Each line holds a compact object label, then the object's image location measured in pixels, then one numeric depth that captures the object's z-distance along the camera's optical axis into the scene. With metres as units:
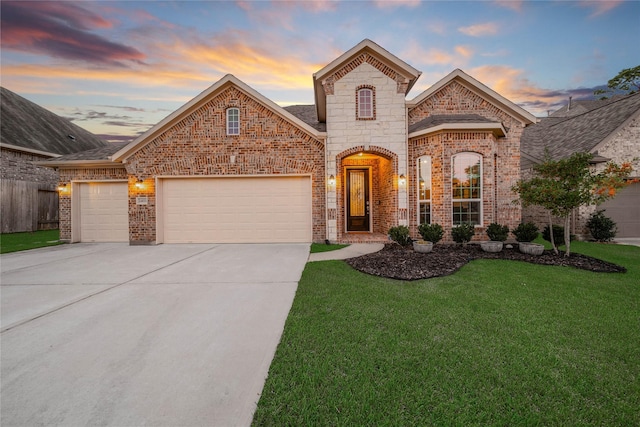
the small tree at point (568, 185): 6.50
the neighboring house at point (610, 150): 10.49
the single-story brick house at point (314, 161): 8.97
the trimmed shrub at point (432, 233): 8.12
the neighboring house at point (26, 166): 13.53
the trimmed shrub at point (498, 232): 8.08
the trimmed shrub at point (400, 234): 8.45
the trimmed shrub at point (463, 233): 8.26
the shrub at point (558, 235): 7.68
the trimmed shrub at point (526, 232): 7.94
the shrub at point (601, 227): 9.93
